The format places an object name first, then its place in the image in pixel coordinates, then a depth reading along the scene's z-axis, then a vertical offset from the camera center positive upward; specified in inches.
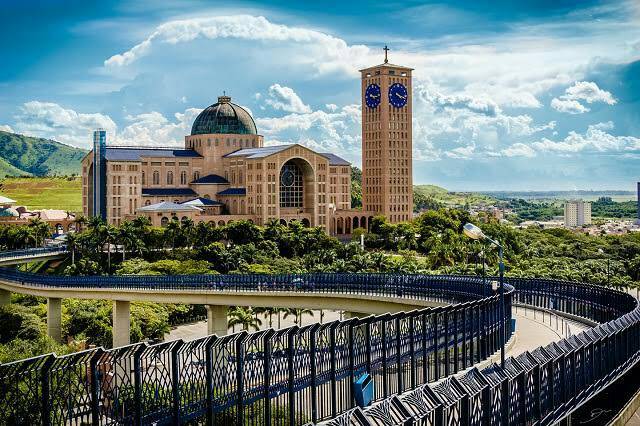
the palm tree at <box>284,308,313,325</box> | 3053.2 -317.6
